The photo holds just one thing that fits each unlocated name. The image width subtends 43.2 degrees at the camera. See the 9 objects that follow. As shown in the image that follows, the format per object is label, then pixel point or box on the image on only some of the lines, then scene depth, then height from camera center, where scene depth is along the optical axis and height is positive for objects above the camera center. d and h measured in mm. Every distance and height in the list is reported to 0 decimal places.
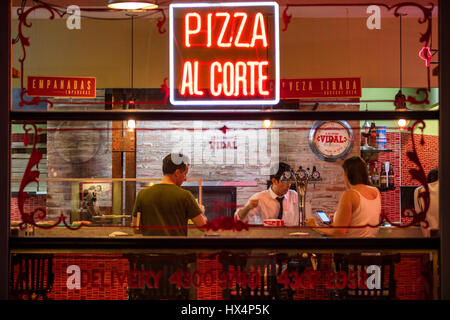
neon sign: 3584 +689
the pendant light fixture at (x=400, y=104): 6801 +709
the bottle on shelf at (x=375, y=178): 8118 -214
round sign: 7901 +309
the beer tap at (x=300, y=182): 5938 -209
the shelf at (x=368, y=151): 8656 +185
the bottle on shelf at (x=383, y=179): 8237 -245
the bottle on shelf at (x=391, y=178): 8719 -244
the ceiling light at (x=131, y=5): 5051 +1437
